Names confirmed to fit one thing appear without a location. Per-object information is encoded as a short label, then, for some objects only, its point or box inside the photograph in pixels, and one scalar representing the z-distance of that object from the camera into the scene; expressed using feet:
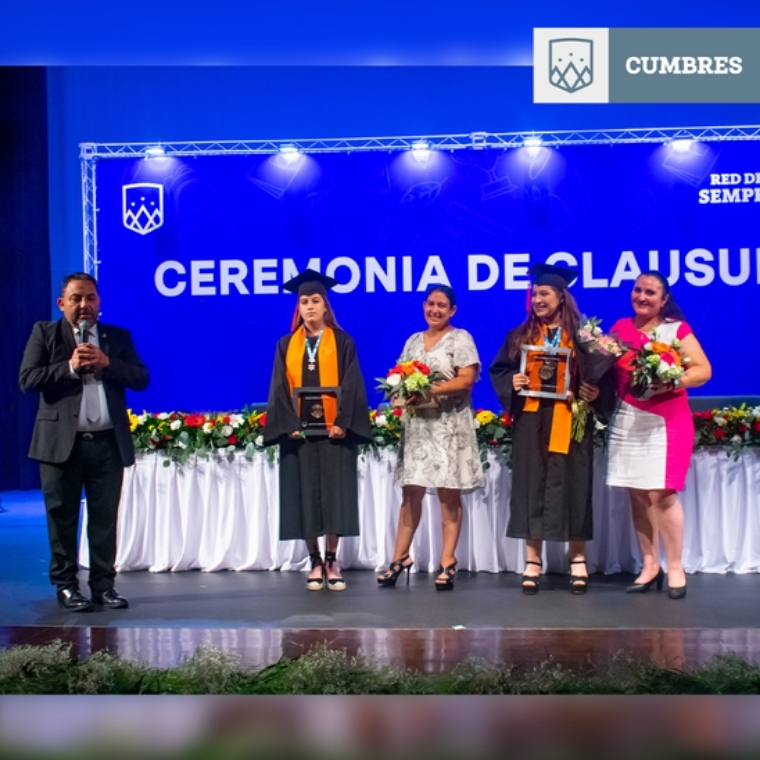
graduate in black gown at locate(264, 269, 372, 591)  19.43
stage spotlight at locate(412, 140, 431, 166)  28.27
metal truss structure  27.94
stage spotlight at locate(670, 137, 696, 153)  27.81
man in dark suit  17.60
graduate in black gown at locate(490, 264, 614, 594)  19.06
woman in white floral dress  19.47
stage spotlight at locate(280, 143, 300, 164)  28.45
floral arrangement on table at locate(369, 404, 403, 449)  20.94
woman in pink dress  18.54
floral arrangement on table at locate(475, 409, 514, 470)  20.71
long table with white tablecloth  20.59
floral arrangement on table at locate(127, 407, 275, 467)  21.15
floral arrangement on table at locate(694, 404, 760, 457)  20.40
